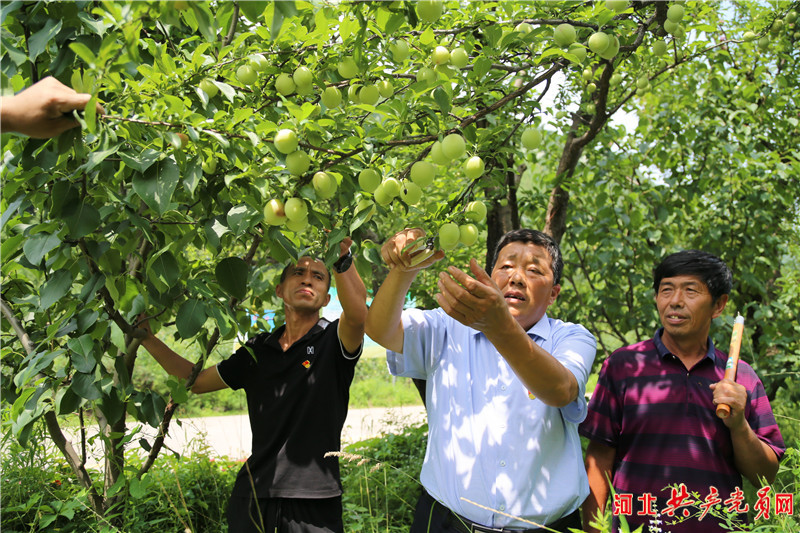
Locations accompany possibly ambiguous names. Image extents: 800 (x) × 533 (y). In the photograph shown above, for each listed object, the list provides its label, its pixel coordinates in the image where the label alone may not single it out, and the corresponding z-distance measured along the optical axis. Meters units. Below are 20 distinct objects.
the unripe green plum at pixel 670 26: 1.68
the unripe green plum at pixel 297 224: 1.33
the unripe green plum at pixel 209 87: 1.42
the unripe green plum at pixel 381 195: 1.33
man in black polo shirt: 2.02
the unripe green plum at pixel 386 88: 1.47
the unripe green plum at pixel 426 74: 1.37
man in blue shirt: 1.40
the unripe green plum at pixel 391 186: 1.31
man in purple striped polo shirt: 1.70
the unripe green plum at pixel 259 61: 1.38
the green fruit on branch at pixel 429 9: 1.25
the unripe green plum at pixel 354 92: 1.49
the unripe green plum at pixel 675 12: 1.64
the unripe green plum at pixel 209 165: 1.45
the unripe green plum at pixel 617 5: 1.49
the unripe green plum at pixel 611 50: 1.54
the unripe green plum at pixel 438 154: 1.31
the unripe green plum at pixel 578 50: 1.41
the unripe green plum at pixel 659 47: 1.85
